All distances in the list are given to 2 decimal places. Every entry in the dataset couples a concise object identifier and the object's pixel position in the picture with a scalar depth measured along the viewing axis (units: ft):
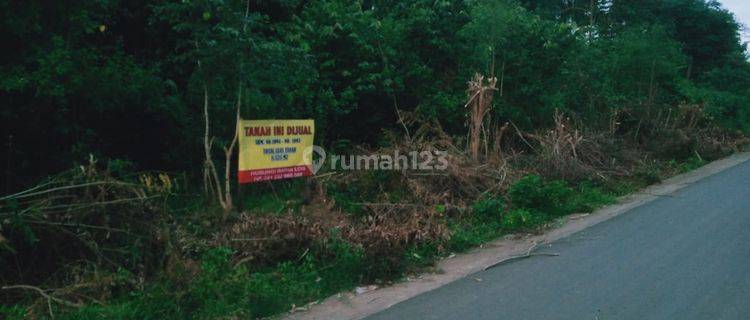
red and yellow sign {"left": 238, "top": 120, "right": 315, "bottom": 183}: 25.38
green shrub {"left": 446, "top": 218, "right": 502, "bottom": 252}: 26.45
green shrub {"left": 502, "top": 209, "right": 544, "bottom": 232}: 29.99
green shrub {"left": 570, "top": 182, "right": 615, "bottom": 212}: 34.71
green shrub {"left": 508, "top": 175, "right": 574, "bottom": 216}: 32.91
